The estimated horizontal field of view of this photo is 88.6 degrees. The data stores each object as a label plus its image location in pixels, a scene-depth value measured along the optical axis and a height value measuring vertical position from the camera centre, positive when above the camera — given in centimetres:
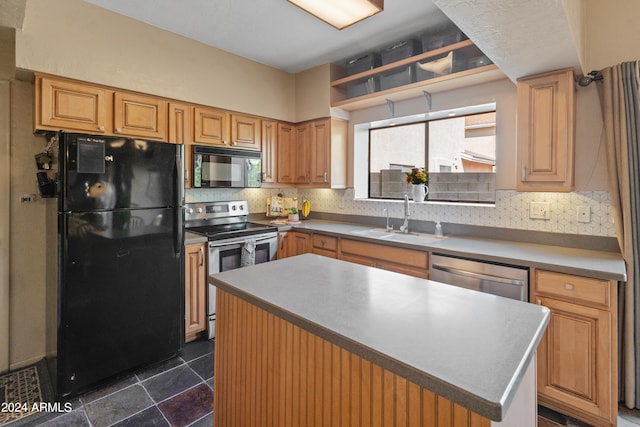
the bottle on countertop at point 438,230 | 299 -16
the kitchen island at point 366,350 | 80 -38
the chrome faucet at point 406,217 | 320 -4
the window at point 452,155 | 315 +59
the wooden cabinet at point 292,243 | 347 -33
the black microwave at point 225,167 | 312 +46
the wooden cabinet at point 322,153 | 365 +69
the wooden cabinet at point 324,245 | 322 -32
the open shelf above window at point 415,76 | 259 +122
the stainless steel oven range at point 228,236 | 294 -22
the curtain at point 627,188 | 197 +16
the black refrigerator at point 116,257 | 206 -31
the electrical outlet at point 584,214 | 232 -1
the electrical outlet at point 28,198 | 251 +11
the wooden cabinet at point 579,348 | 181 -78
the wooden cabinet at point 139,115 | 261 +81
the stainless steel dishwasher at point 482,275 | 209 -43
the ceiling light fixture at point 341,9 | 203 +131
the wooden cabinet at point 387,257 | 259 -38
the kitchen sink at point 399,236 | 278 -21
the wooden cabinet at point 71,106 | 226 +77
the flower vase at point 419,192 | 315 +20
